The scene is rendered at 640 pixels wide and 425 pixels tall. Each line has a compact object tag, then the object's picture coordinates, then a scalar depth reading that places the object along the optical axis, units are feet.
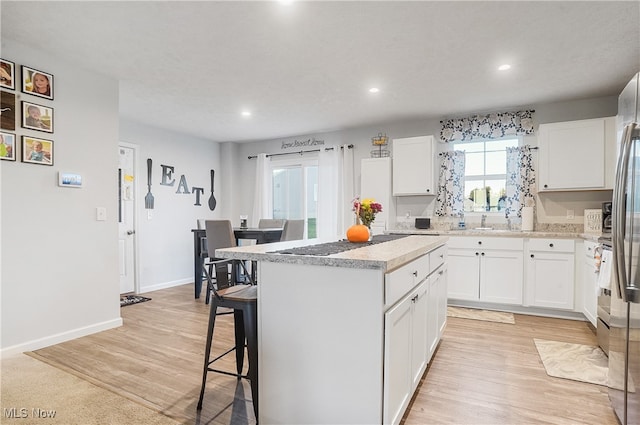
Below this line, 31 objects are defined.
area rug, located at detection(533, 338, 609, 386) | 8.15
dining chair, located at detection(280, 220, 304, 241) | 14.43
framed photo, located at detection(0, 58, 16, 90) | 9.02
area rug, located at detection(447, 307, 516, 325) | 12.64
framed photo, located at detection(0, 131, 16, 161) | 9.02
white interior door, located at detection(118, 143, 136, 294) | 16.46
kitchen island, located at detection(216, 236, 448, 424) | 5.09
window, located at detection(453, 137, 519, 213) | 15.20
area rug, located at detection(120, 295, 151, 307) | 14.85
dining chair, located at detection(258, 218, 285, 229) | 17.76
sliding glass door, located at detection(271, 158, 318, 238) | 20.25
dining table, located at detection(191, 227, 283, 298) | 15.08
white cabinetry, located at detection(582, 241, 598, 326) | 10.97
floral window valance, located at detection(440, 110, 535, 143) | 14.51
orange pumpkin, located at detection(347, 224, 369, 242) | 7.99
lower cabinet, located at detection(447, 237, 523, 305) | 13.16
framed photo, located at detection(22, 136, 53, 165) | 9.48
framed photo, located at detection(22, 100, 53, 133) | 9.46
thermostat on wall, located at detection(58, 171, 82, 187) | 10.26
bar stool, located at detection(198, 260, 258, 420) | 6.17
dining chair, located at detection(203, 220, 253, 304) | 13.91
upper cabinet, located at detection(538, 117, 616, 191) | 12.46
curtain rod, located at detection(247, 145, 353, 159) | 18.42
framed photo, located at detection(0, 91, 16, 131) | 9.03
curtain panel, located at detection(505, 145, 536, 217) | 14.52
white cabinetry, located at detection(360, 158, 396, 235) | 16.62
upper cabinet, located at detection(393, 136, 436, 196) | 15.56
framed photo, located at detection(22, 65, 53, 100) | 9.46
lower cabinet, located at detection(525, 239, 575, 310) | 12.41
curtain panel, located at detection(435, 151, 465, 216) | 15.85
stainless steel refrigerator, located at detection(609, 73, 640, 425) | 5.61
